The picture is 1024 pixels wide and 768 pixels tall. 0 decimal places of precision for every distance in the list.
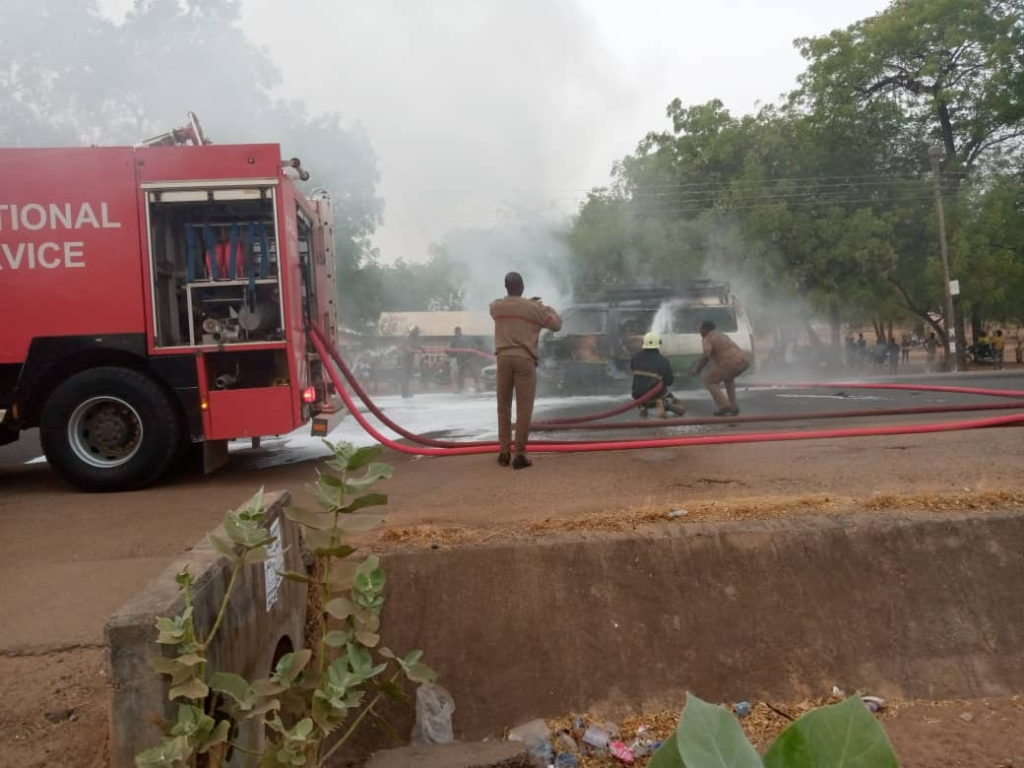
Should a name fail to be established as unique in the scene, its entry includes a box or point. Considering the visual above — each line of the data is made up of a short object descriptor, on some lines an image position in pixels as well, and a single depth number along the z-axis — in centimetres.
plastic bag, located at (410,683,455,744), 319
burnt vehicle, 1477
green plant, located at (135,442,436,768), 197
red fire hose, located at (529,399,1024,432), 802
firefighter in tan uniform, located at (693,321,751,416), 940
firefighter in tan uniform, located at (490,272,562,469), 614
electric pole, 2094
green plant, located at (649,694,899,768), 72
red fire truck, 595
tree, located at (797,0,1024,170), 2223
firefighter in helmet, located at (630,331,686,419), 971
